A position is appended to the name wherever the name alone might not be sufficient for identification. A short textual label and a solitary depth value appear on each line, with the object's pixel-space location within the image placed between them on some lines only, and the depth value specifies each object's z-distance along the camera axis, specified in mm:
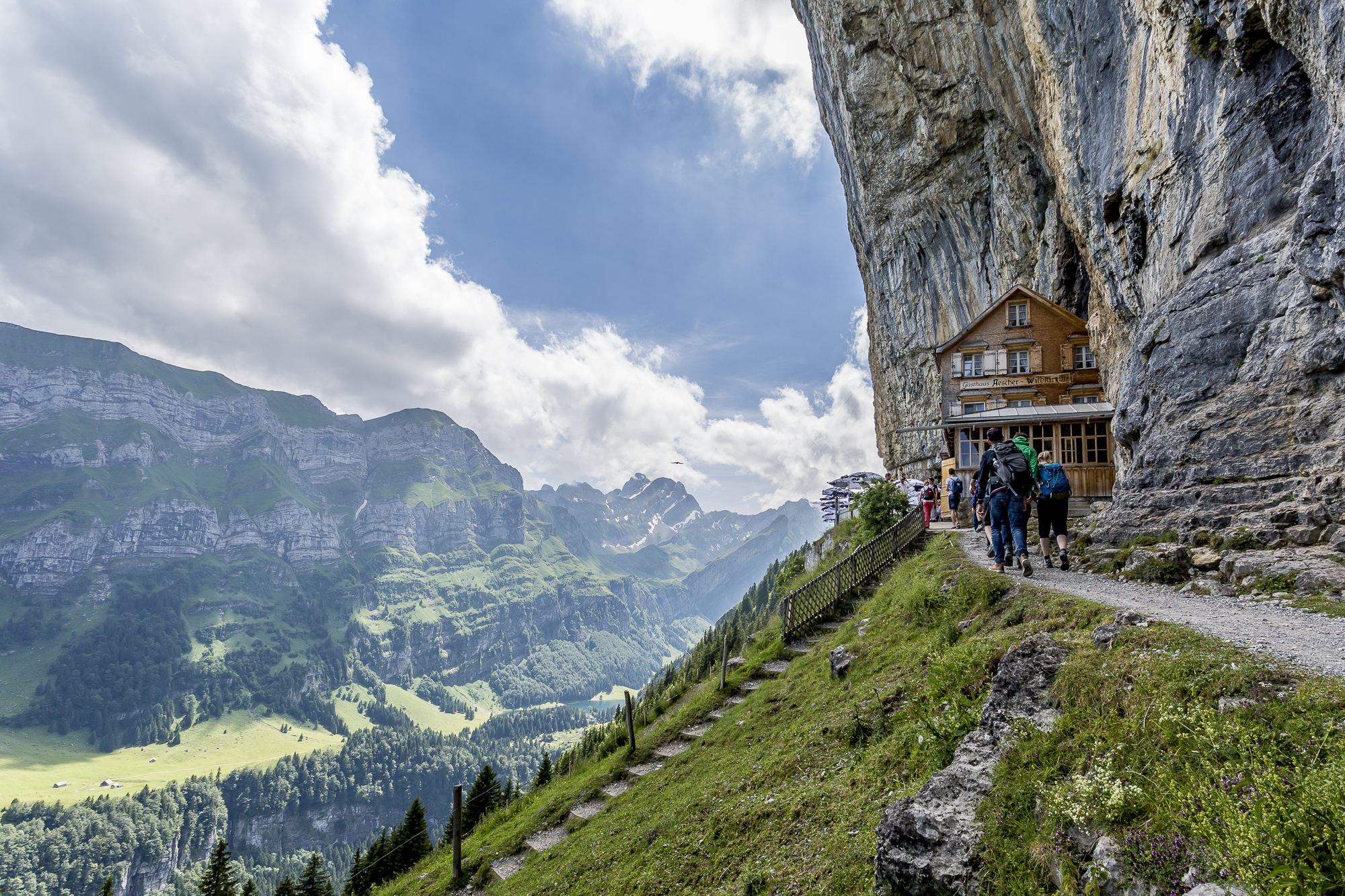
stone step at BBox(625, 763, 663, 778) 15633
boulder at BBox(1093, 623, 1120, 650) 6429
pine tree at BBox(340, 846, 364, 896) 20219
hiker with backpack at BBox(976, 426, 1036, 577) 13156
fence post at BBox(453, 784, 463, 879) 15953
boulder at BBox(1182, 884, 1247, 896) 3291
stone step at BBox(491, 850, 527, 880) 14781
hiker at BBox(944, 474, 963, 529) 24875
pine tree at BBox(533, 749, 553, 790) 31672
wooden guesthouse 37281
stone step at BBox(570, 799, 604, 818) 15391
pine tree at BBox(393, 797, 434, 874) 31719
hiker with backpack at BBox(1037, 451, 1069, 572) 13742
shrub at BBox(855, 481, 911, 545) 27219
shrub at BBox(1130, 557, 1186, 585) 11672
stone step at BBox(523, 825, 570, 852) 15039
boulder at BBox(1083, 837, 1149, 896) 3848
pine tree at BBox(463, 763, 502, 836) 31056
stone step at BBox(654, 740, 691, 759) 16008
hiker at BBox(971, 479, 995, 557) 14663
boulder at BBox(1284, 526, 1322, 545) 10680
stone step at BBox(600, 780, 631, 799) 15609
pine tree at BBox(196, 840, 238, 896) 35562
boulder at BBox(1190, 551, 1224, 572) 11406
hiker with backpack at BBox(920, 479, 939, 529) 27922
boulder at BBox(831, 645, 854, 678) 13133
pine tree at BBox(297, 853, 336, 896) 34562
